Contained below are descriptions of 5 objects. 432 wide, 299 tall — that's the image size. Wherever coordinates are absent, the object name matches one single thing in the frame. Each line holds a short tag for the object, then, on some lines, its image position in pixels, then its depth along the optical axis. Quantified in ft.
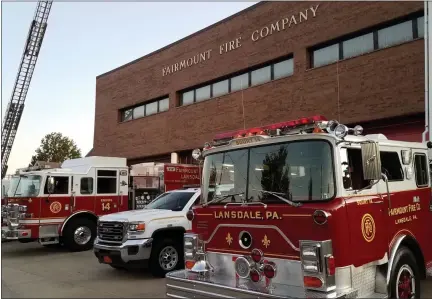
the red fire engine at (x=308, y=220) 14.48
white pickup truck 27.14
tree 139.54
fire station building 47.29
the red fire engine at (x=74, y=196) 40.22
